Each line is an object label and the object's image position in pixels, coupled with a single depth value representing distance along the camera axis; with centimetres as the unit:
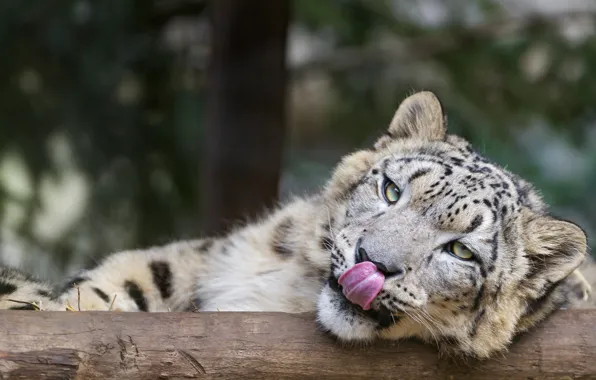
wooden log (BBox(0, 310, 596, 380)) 568
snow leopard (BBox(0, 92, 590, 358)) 641
